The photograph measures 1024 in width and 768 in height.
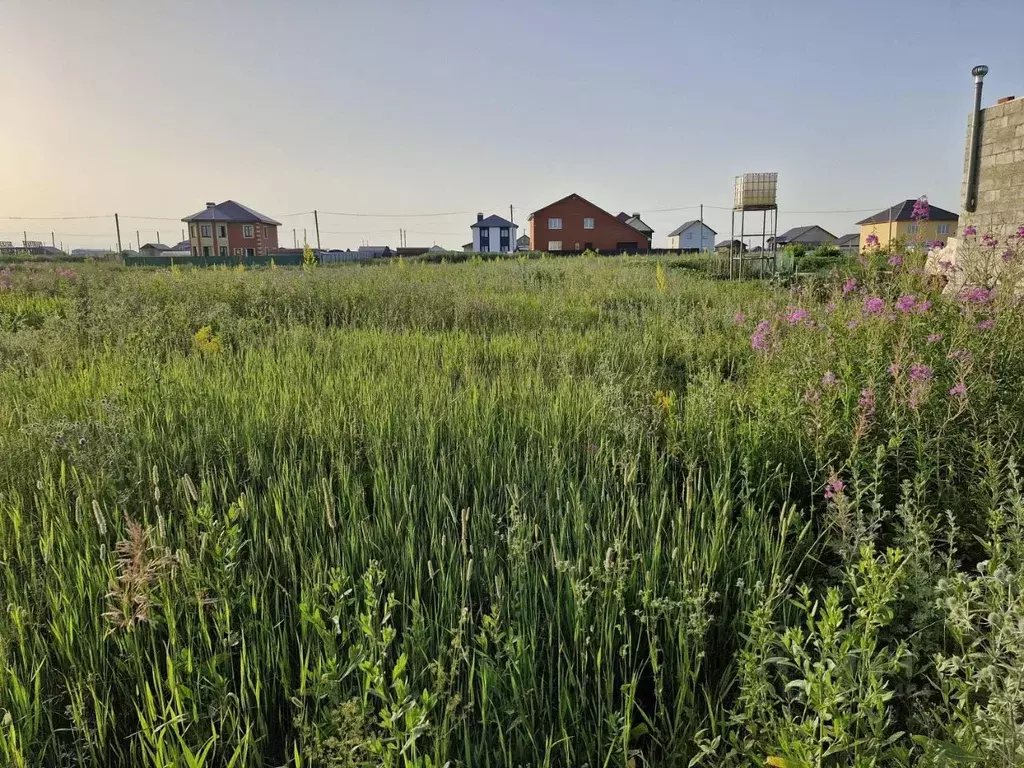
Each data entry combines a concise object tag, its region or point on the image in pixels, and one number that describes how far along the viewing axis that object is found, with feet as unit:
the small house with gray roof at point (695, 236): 242.78
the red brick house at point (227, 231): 186.70
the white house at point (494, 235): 221.25
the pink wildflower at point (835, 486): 5.70
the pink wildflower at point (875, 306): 10.54
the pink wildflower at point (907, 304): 10.27
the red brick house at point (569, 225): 168.45
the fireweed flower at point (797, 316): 11.36
